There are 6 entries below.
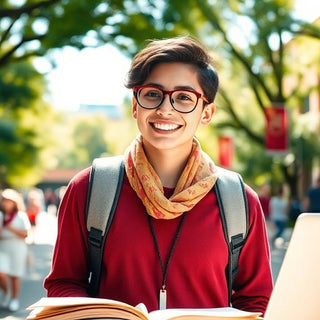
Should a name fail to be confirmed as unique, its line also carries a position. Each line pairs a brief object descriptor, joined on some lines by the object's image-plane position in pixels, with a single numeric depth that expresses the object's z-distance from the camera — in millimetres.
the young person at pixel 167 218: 2318
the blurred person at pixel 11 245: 10906
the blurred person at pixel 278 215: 20109
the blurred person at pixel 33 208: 21609
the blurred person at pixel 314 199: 15375
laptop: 1758
